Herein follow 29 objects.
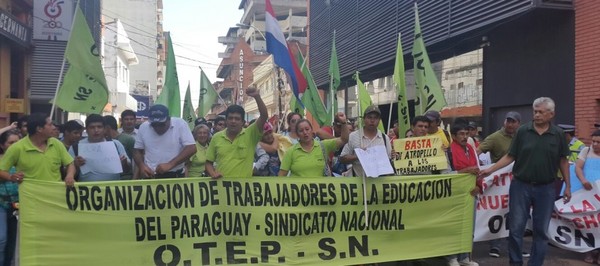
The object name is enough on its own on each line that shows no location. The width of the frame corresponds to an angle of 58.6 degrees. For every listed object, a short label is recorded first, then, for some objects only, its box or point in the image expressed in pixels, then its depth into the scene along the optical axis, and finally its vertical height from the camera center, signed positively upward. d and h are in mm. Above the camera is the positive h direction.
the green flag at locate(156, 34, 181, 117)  9742 +771
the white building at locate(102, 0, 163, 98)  64625 +12082
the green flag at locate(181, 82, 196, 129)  13742 +517
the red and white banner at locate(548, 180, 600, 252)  6250 -1118
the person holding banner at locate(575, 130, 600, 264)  6262 -370
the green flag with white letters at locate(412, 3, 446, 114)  7648 +664
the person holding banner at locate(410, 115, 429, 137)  6047 +30
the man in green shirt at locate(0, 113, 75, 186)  4727 -245
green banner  4746 -880
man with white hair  5316 -445
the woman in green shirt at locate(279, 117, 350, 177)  5367 -285
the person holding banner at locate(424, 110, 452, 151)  6250 +8
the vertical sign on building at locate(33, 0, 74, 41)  19422 +4030
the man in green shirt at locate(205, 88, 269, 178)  5359 -184
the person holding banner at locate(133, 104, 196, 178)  5609 -161
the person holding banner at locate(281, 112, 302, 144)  6872 +11
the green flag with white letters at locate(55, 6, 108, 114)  6664 +686
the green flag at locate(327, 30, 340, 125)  11402 +1081
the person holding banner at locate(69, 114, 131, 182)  5512 -213
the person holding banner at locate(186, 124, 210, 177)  6547 -316
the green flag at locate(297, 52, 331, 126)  9555 +496
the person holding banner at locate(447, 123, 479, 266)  5941 -286
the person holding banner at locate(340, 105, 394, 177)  5426 -115
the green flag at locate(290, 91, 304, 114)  10127 +453
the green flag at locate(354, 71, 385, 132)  8609 +532
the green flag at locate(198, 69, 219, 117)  15562 +1024
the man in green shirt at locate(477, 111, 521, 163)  6590 -142
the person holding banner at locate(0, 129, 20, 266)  4824 -770
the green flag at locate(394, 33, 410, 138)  7539 +332
